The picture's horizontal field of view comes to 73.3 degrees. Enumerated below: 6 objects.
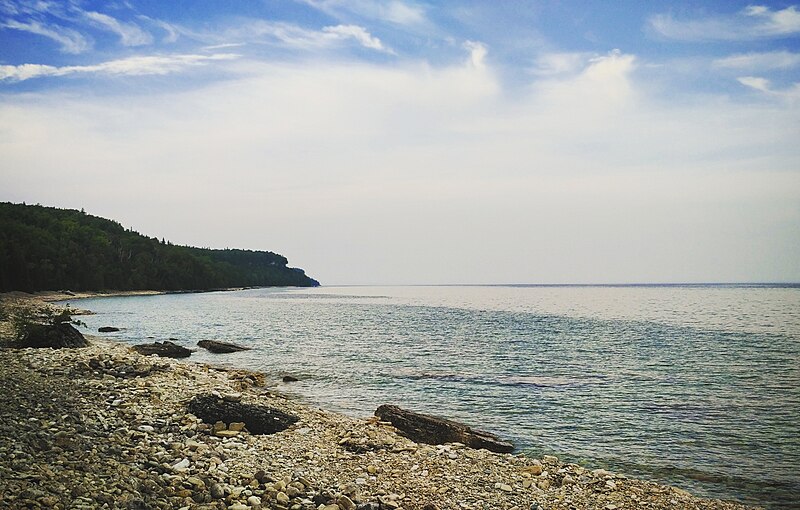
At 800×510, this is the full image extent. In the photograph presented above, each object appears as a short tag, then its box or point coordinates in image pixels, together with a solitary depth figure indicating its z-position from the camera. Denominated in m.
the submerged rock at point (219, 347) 43.88
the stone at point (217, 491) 10.52
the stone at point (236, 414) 16.25
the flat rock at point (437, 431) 17.45
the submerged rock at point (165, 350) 37.07
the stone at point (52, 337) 27.62
